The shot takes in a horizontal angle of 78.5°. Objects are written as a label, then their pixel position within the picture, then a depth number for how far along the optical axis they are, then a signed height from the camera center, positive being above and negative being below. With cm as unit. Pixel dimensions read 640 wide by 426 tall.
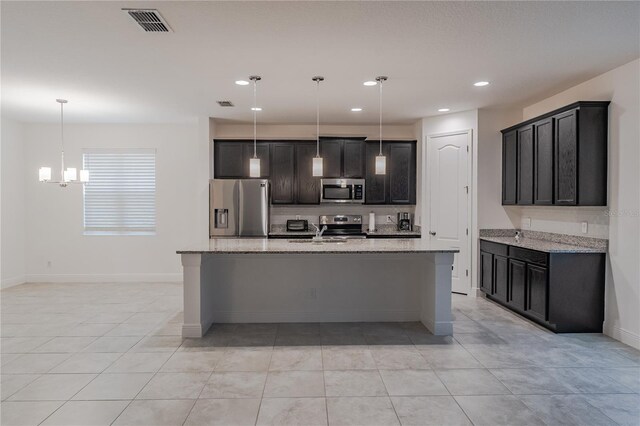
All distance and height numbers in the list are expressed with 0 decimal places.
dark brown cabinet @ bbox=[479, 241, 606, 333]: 410 -91
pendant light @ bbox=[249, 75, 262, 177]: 421 +45
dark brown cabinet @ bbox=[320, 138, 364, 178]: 657 +81
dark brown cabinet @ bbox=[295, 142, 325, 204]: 658 +48
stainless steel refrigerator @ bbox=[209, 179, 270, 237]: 615 -7
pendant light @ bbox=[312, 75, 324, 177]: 424 +45
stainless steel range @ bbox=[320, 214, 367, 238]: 676 -29
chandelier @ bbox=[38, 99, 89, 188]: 538 +43
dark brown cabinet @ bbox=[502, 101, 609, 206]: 408 +55
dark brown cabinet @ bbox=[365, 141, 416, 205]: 660 +49
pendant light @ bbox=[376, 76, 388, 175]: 418 +43
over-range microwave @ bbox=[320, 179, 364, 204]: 655 +24
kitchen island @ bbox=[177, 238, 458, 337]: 441 -92
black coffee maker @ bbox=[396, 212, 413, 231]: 671 -28
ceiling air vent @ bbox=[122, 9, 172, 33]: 279 +139
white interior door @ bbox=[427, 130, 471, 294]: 582 +14
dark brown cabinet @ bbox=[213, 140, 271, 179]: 650 +79
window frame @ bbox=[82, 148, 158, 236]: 685 -3
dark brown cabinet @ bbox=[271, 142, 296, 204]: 657 +59
